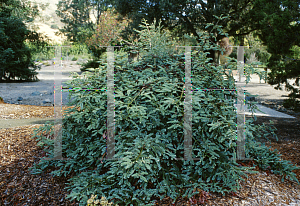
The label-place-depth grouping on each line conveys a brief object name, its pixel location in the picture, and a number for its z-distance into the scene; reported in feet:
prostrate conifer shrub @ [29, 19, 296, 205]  6.34
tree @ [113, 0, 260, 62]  37.35
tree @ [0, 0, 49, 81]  33.00
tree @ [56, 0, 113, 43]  83.76
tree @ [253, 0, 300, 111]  14.17
